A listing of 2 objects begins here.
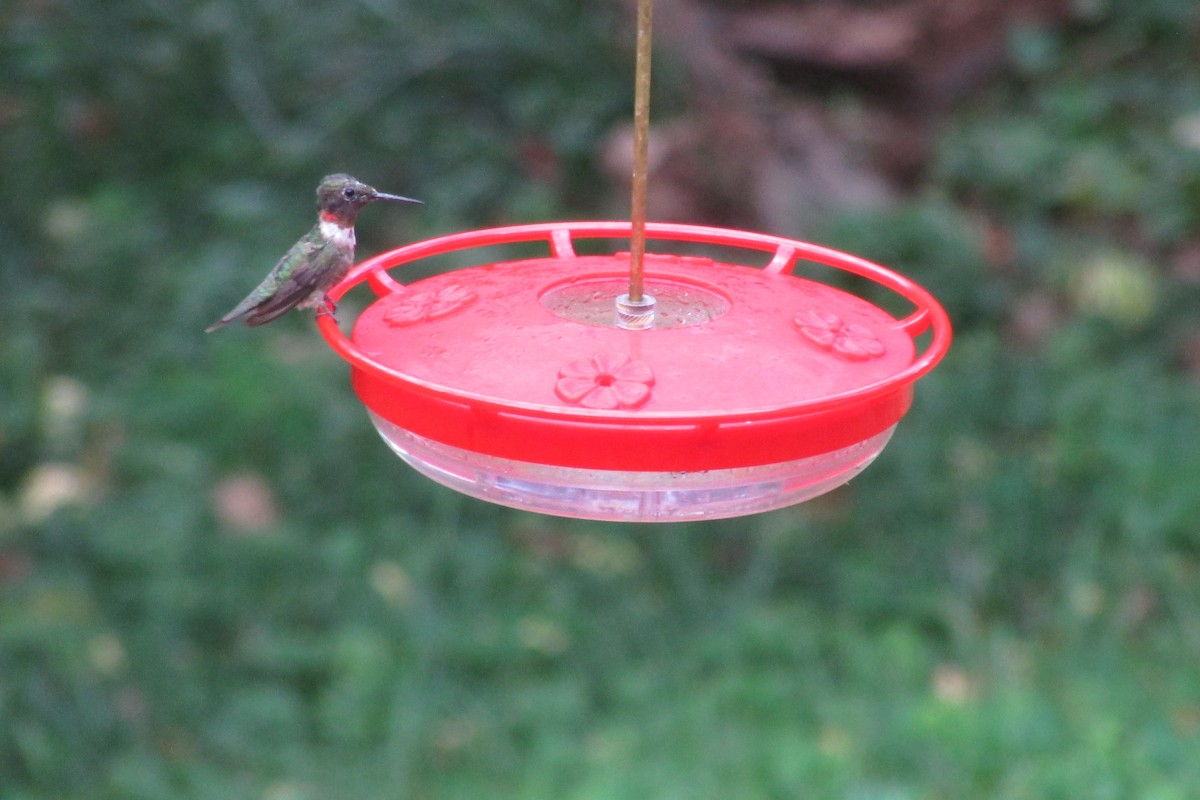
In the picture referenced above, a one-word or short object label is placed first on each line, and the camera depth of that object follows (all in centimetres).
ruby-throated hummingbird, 373
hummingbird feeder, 354
